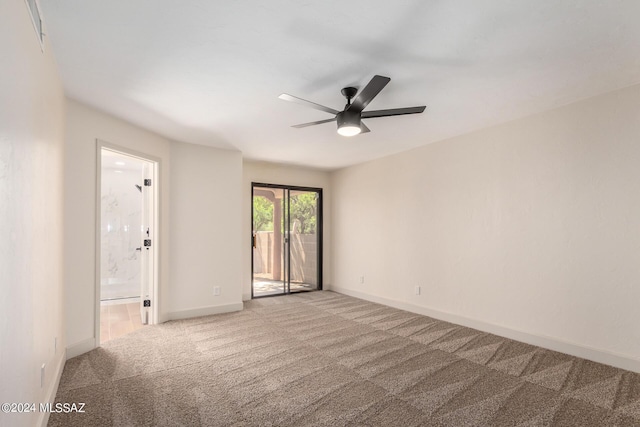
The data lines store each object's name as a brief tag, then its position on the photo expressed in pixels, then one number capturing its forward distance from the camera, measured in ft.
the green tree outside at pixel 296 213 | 19.79
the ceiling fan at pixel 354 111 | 8.16
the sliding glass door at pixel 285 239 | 19.89
